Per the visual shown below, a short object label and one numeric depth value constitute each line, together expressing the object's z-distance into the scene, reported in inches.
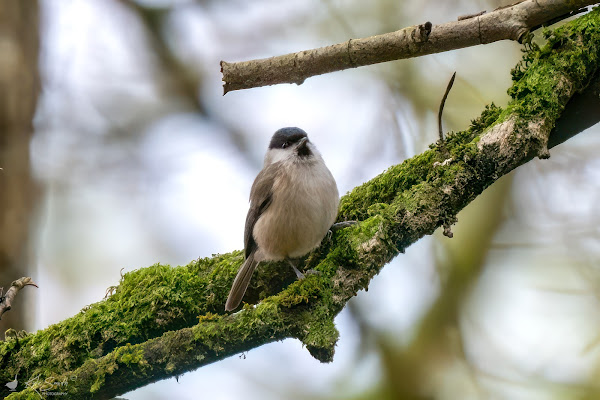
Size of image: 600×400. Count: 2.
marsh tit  285.4
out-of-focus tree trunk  373.1
